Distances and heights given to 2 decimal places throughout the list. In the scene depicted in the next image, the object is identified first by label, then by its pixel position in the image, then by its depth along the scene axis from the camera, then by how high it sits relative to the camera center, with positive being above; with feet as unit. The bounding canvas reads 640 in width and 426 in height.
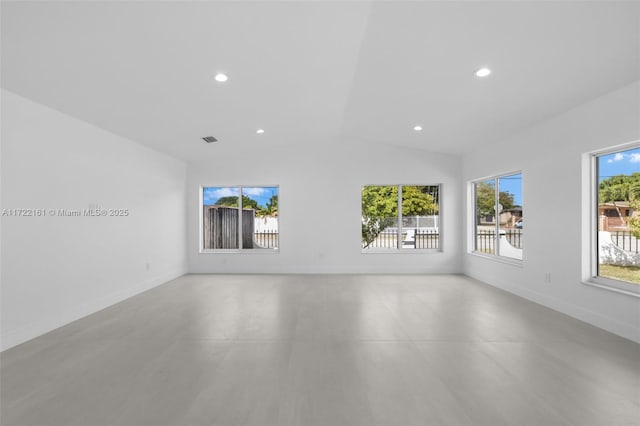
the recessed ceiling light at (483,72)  10.52 +5.00
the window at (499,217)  16.39 -0.29
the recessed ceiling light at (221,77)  11.06 +5.11
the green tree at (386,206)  22.33 +0.47
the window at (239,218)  22.71 -0.38
